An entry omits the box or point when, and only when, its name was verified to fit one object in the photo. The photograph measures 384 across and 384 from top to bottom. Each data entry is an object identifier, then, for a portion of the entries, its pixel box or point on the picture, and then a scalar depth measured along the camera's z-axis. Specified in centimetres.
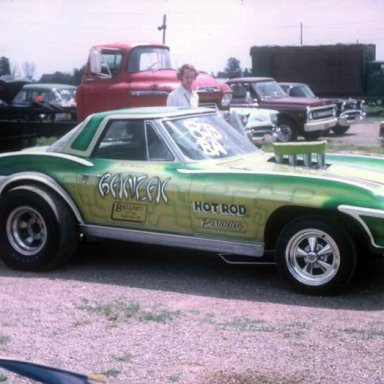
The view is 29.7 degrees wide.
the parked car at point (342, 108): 1991
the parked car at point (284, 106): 1742
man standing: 750
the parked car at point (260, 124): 1450
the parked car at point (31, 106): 1200
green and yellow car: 499
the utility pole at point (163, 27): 3360
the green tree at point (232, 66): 4099
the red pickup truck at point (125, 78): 1133
